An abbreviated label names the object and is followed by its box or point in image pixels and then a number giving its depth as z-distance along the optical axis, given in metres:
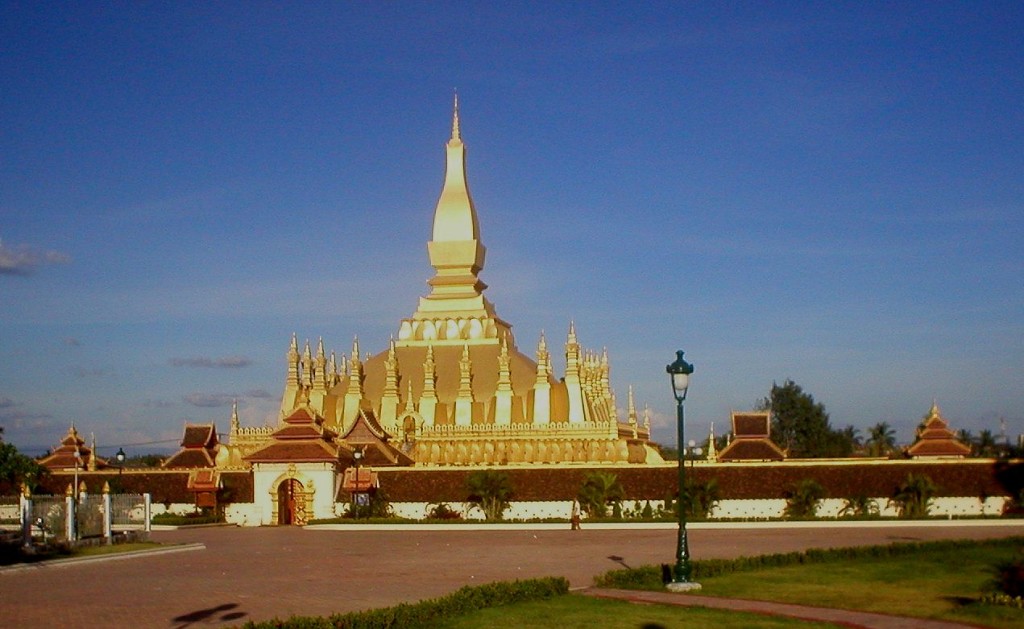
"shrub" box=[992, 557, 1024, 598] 17.66
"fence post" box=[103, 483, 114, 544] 32.75
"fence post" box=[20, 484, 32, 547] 29.47
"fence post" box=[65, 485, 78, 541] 31.14
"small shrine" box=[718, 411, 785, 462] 55.84
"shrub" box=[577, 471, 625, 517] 43.69
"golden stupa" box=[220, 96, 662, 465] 51.03
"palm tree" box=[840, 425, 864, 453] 90.00
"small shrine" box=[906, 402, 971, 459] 53.97
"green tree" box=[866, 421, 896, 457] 86.31
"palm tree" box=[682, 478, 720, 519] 42.41
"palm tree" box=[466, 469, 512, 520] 44.81
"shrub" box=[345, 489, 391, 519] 44.03
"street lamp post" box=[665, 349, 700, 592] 19.97
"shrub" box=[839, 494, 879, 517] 42.78
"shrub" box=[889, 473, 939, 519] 42.07
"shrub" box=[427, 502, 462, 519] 44.75
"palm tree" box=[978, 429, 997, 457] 70.88
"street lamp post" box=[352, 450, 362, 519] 42.43
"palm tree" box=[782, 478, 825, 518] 43.06
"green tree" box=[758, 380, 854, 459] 89.12
